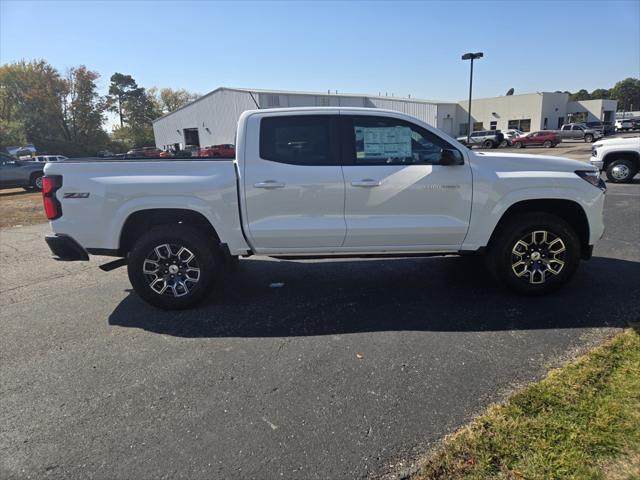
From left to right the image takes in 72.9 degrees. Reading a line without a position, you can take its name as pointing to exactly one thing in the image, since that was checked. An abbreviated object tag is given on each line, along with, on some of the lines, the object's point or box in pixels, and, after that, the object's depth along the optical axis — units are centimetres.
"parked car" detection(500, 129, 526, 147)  4357
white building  4322
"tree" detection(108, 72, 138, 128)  8944
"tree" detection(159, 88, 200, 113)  9825
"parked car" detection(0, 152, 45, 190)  1769
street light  3294
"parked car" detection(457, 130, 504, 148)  4047
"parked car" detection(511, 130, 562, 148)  3962
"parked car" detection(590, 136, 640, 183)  1244
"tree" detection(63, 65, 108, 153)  6366
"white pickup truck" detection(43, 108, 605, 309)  429
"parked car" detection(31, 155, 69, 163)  2872
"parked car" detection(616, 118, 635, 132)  5862
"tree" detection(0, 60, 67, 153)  6081
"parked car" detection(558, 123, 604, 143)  4578
